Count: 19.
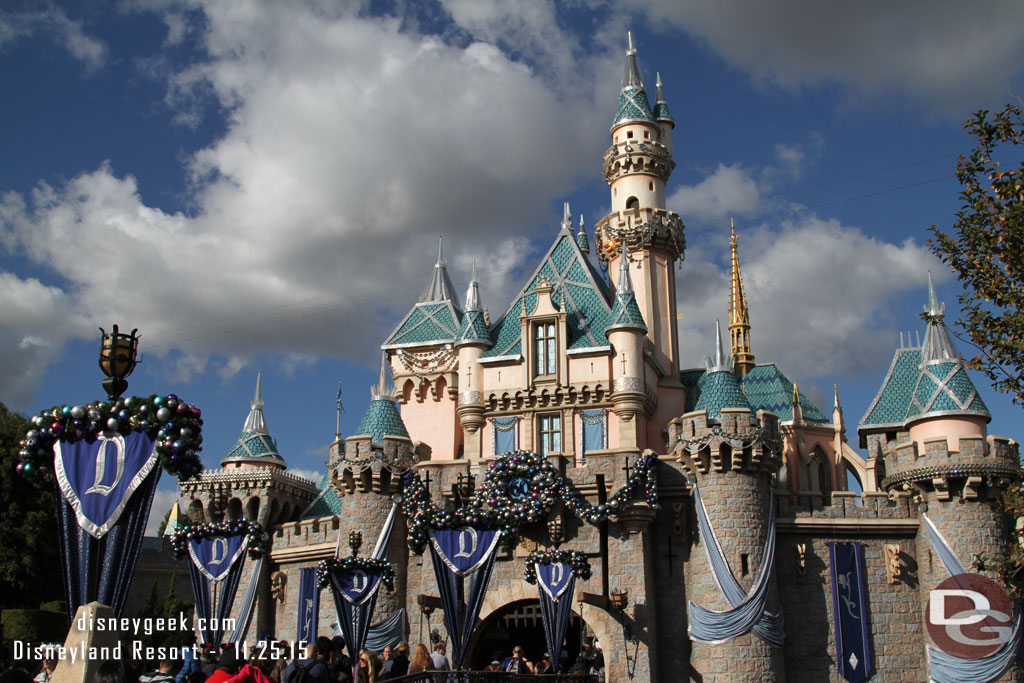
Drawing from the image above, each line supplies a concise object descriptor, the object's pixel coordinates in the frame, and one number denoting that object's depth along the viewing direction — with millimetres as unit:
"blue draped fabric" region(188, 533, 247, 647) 25359
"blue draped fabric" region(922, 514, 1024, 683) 24297
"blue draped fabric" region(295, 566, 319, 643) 28422
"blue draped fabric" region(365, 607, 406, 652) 26016
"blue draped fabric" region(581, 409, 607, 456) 32281
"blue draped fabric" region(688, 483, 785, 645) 24359
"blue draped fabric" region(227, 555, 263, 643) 29656
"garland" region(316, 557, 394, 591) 23062
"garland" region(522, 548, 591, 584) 23984
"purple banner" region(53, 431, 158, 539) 16922
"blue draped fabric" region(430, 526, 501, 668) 24031
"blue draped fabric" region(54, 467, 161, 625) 16766
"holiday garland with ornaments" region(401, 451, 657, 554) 25203
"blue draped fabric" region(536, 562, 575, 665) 23484
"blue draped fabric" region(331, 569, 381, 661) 23094
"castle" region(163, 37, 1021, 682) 25344
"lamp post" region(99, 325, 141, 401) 18172
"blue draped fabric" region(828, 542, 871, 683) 25047
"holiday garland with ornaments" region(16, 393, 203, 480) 17516
